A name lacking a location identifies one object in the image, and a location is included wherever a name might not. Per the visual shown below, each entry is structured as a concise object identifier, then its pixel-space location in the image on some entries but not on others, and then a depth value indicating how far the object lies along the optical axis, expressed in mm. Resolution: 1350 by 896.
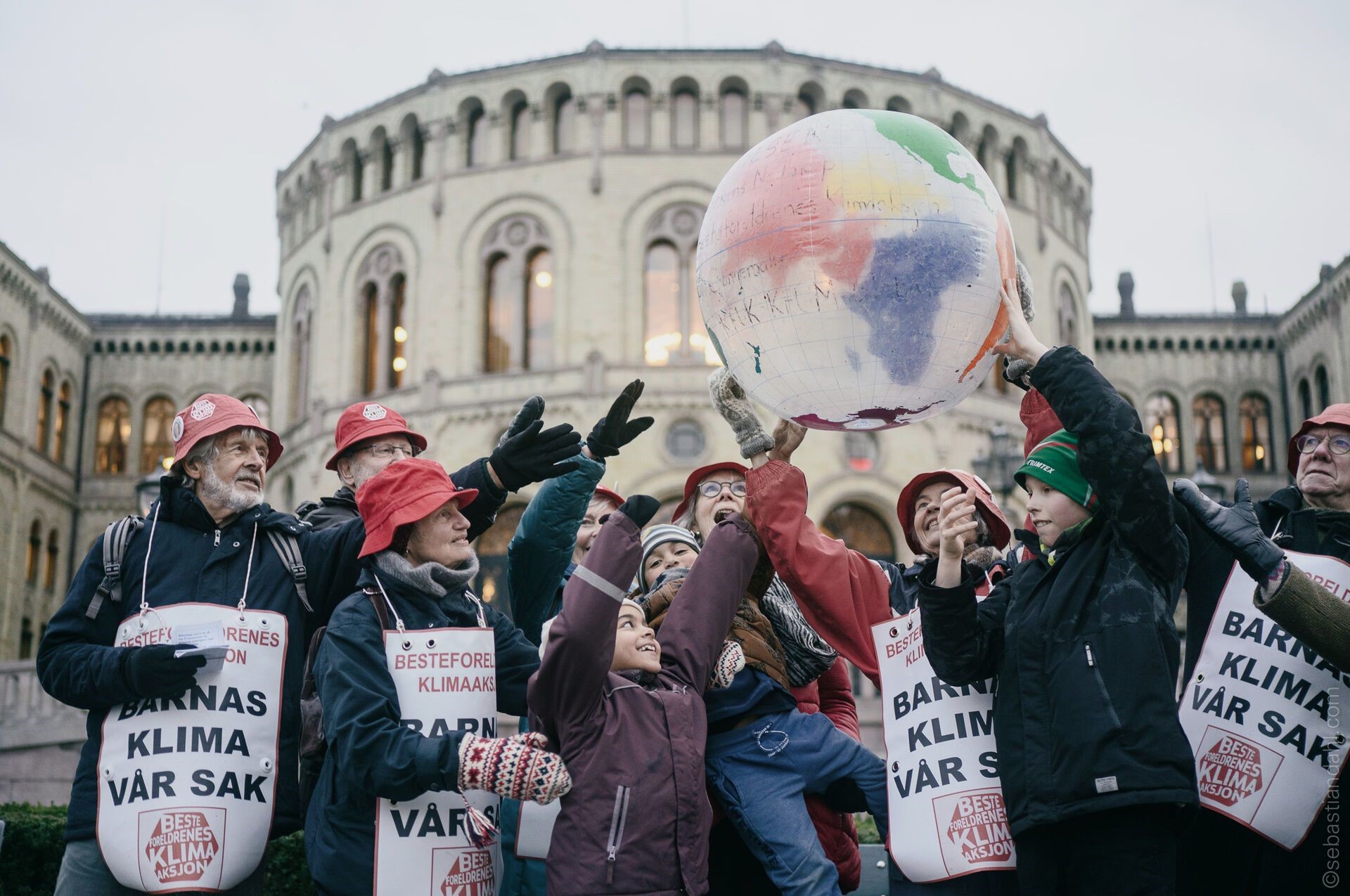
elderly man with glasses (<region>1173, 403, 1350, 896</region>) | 3924
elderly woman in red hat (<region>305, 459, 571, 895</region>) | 3785
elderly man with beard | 3990
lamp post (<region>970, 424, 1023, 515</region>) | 15742
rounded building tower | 25766
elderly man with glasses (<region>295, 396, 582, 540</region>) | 4805
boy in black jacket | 3506
